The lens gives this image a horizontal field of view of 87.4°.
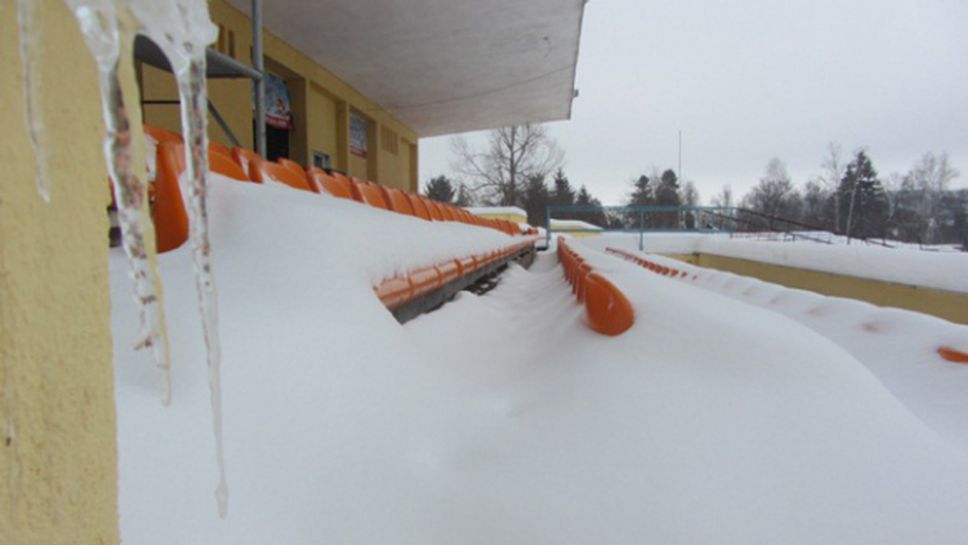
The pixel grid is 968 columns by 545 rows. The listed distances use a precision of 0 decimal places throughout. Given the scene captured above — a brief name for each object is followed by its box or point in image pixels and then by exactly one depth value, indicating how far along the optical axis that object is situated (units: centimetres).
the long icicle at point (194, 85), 48
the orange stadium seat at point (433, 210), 472
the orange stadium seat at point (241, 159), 226
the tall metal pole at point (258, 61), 405
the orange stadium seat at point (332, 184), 291
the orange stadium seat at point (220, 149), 222
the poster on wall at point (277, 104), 805
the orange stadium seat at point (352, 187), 323
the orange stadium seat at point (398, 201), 371
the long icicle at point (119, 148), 42
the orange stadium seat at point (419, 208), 420
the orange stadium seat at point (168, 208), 121
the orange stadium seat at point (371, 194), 330
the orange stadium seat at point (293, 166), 285
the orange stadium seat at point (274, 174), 227
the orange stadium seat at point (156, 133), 188
